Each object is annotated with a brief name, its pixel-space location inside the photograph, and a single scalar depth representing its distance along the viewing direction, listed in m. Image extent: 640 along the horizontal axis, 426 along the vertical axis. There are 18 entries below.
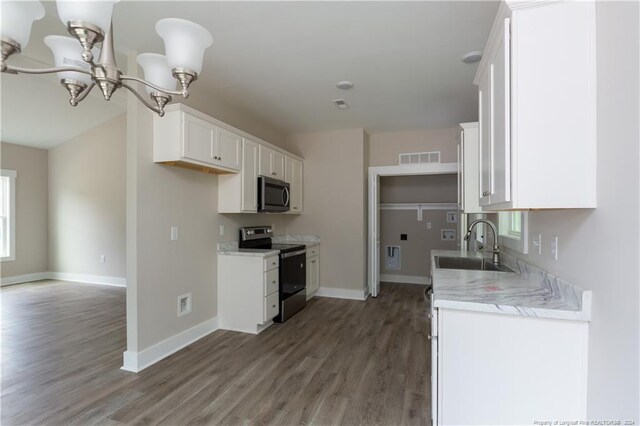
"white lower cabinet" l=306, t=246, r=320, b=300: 4.57
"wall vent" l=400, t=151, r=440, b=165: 4.78
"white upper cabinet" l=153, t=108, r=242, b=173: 2.64
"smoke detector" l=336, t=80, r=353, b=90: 3.10
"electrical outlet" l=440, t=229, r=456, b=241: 5.74
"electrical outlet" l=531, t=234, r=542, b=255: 1.87
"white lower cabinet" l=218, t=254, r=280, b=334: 3.38
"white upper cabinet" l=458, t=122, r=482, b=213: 2.70
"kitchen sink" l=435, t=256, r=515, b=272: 2.86
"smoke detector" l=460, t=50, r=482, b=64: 2.49
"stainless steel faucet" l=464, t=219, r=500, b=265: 2.60
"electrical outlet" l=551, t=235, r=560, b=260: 1.64
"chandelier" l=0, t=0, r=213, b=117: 1.07
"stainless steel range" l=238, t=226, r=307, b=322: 3.74
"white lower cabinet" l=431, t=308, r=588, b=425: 1.34
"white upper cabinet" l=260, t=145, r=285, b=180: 3.87
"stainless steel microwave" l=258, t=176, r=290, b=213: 3.75
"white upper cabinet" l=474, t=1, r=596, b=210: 1.28
